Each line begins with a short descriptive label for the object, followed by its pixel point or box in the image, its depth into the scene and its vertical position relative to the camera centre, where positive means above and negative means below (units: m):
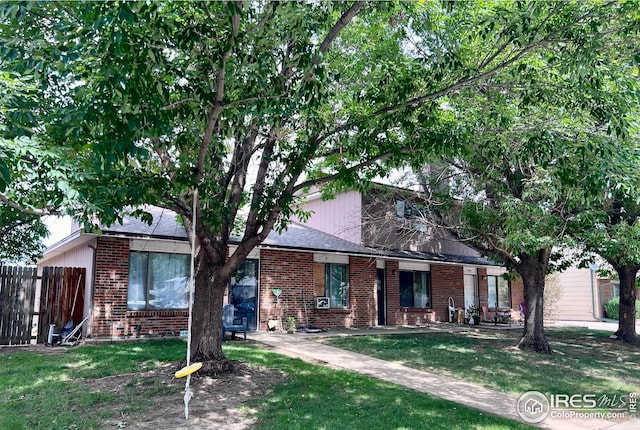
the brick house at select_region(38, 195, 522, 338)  12.64 -0.04
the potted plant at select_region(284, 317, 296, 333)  15.20 -1.50
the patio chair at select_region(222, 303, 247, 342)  12.55 -1.21
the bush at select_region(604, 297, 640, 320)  28.83 -1.76
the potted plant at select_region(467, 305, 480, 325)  21.38 -1.61
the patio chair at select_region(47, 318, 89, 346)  11.54 -1.46
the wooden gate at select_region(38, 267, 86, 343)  12.14 -0.51
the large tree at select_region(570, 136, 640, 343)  6.65 +1.26
